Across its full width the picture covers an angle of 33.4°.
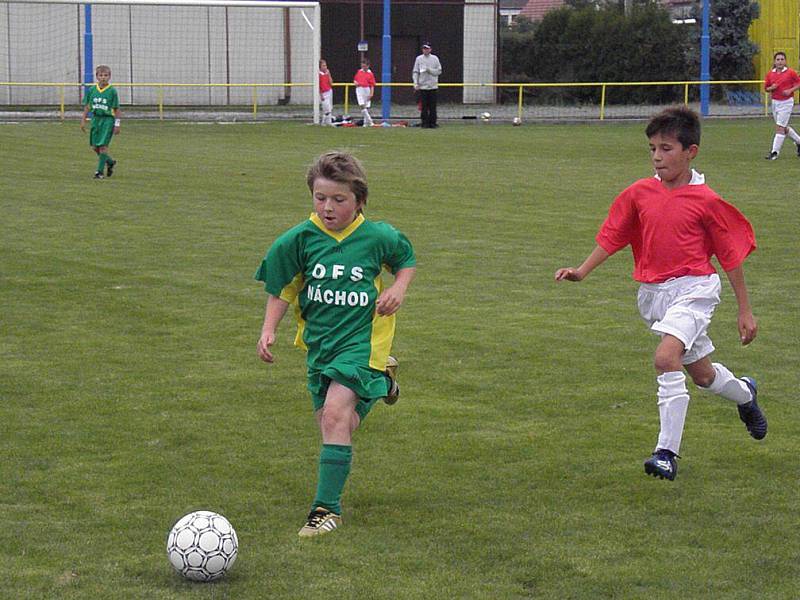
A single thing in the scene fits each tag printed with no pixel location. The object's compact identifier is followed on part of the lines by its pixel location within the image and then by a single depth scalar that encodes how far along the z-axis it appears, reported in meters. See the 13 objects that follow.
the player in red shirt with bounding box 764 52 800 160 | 22.42
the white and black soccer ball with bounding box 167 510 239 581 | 4.56
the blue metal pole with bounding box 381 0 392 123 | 34.03
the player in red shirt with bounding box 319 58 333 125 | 32.28
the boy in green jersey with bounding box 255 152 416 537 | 5.15
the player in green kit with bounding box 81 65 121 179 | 19.36
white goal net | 39.22
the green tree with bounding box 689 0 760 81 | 46.28
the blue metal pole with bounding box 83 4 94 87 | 33.72
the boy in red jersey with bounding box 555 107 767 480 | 5.71
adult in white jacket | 30.45
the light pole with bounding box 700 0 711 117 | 36.09
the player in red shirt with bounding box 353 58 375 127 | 32.81
